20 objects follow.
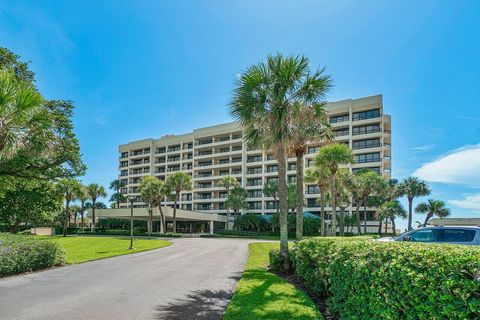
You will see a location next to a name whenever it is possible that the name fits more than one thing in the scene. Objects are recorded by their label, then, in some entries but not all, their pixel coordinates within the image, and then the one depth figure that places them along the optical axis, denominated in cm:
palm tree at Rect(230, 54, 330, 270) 1612
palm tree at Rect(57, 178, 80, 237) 5525
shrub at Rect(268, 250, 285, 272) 1524
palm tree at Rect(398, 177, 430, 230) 6006
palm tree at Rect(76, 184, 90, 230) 6302
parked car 1313
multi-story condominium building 6769
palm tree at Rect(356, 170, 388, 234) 5269
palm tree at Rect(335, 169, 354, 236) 4481
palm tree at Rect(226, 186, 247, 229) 7038
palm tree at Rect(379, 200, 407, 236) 5962
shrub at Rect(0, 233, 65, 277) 1325
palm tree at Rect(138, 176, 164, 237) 6075
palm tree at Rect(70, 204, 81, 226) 9608
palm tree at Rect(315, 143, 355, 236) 3173
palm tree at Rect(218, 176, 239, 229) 7219
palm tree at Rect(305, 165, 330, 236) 3625
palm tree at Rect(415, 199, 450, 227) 6147
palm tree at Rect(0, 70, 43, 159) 1187
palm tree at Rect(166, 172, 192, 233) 6266
